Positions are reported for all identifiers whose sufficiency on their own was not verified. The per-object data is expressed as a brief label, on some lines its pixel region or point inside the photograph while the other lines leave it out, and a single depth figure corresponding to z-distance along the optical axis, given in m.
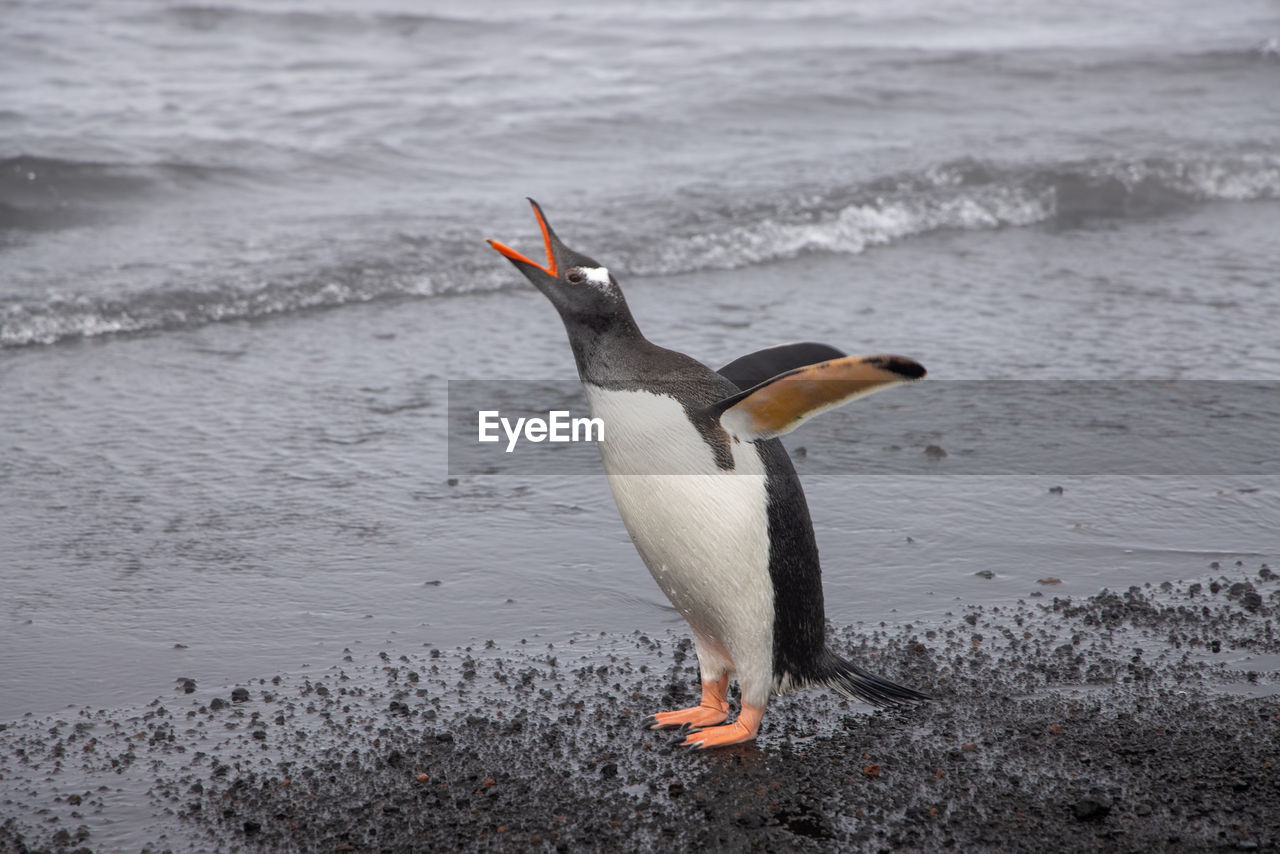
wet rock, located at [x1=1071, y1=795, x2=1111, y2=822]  3.00
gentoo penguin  3.23
